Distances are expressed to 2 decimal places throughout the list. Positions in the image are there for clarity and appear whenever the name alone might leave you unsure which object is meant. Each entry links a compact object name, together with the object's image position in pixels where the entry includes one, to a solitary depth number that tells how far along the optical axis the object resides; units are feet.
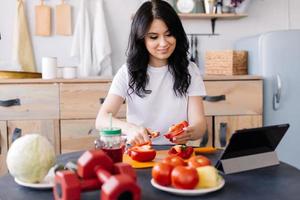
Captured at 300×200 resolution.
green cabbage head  3.43
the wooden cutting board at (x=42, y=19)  9.84
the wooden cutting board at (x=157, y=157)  4.17
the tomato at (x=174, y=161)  3.44
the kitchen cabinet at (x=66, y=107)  8.50
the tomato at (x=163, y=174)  3.34
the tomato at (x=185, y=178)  3.19
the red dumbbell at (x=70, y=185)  2.86
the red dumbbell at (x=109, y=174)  2.71
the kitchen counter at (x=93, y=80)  8.43
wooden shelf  9.88
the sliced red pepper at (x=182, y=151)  4.39
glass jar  3.81
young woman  5.83
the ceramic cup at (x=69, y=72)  9.14
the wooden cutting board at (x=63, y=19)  9.92
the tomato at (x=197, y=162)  3.40
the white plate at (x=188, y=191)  3.19
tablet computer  3.71
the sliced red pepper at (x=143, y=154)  4.29
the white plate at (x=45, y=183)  3.38
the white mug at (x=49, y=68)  8.66
